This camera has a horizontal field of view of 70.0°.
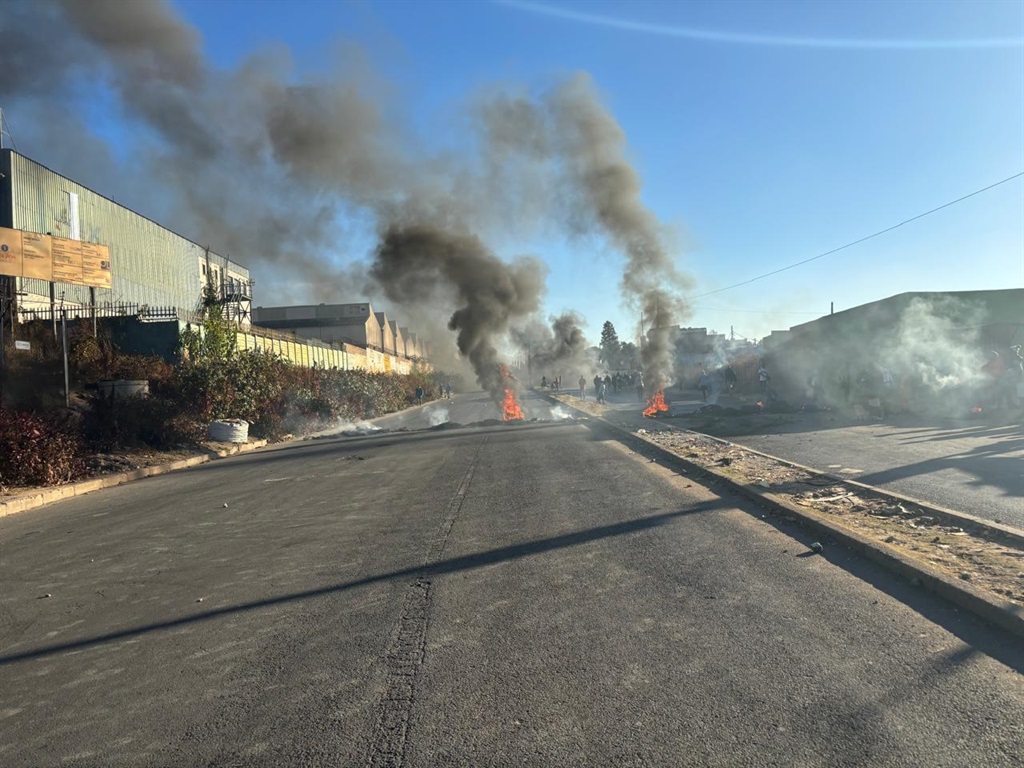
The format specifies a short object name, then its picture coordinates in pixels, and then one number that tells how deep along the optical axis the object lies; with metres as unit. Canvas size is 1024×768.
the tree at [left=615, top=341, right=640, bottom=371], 106.81
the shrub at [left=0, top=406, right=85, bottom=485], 10.84
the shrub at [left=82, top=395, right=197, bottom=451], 14.55
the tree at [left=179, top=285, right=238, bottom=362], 20.97
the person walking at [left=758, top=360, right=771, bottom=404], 29.34
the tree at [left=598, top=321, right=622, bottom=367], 117.76
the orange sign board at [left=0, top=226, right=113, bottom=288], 16.75
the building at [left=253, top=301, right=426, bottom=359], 62.91
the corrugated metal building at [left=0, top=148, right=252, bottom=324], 23.80
